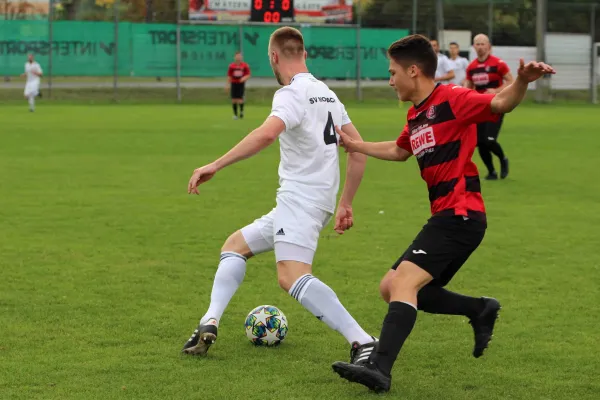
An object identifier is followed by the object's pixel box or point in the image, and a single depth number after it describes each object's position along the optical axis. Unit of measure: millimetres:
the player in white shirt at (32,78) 33000
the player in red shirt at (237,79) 30375
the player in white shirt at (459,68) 29172
